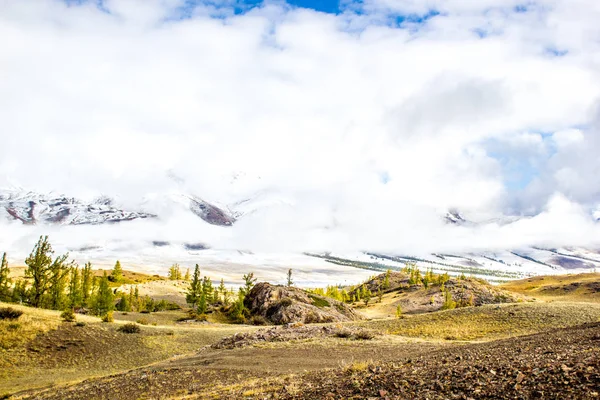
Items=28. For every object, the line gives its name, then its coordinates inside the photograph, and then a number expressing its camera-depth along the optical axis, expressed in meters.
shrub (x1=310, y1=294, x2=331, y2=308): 86.49
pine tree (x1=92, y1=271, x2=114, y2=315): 77.25
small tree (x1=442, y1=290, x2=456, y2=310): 95.04
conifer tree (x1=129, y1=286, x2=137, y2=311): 95.36
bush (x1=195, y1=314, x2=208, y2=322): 77.50
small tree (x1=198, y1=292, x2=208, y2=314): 86.75
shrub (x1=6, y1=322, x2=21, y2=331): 38.18
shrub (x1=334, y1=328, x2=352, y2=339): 36.40
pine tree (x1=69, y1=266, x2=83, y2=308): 79.71
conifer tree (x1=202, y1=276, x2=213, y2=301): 102.51
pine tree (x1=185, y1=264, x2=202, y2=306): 97.62
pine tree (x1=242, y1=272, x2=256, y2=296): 93.81
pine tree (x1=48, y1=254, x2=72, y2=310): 66.82
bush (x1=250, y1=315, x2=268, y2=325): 76.54
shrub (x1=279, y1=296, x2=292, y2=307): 78.38
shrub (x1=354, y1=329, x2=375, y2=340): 34.94
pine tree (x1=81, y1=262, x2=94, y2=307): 88.06
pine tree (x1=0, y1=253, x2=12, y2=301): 69.22
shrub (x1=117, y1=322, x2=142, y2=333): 44.06
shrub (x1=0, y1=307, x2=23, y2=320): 39.61
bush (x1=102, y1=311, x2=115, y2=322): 47.16
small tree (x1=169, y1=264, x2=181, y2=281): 184.05
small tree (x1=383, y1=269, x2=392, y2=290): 159.64
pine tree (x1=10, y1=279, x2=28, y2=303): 68.62
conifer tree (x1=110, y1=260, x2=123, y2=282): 153.12
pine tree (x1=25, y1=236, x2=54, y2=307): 59.36
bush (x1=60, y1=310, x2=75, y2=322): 42.47
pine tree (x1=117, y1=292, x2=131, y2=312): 89.38
